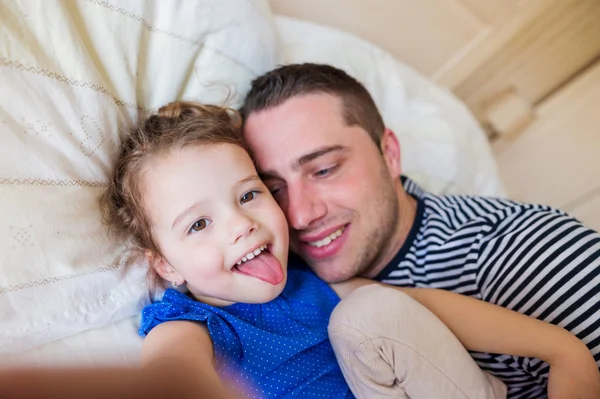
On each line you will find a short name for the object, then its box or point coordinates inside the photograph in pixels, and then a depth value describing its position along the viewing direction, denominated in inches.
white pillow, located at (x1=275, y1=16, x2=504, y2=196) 54.9
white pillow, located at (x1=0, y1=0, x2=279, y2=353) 30.0
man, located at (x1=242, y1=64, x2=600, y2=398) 37.2
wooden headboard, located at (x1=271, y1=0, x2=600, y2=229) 60.5
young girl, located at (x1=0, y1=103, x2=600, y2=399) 32.2
